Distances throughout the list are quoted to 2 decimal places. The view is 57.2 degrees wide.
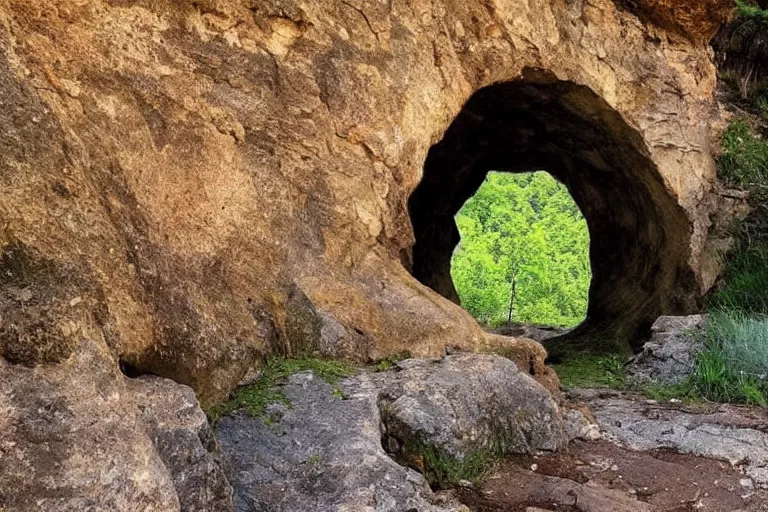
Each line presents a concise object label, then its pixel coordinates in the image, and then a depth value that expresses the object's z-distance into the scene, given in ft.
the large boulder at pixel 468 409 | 10.18
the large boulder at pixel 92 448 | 5.92
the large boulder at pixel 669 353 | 18.90
